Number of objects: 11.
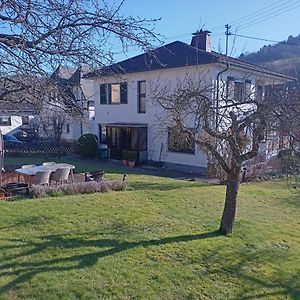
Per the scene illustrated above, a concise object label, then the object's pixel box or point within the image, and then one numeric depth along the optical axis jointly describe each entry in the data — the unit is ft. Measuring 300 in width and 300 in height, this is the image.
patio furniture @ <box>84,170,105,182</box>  37.65
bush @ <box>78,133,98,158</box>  74.33
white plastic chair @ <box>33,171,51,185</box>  34.04
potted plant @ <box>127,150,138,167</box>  64.98
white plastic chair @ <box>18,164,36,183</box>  35.93
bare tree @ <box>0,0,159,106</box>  11.38
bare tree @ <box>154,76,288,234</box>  21.36
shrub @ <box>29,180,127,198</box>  29.94
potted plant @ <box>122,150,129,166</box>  66.19
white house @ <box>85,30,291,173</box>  56.65
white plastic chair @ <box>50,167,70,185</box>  36.35
